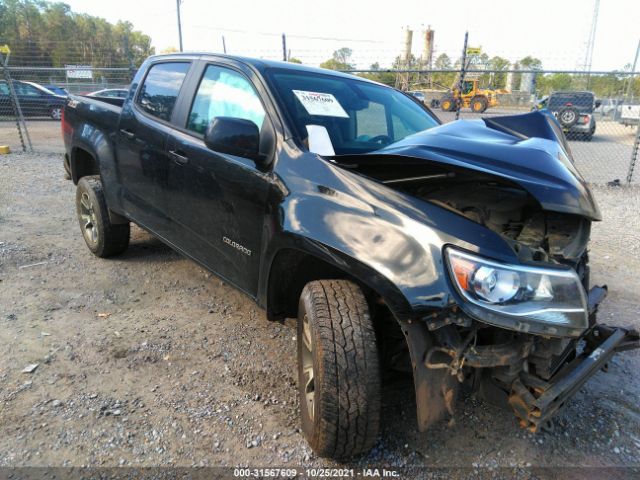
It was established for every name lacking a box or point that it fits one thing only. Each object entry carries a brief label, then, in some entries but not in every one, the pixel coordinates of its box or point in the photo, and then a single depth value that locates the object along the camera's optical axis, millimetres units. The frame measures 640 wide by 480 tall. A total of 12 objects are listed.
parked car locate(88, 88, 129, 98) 14254
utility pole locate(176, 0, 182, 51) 21722
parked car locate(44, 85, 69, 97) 19947
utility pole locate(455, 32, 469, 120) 8125
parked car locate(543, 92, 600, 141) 16641
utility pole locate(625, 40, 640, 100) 19570
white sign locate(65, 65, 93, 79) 13002
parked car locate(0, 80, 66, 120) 16984
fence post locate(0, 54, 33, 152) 10120
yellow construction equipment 23927
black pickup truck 1740
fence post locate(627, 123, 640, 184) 8109
